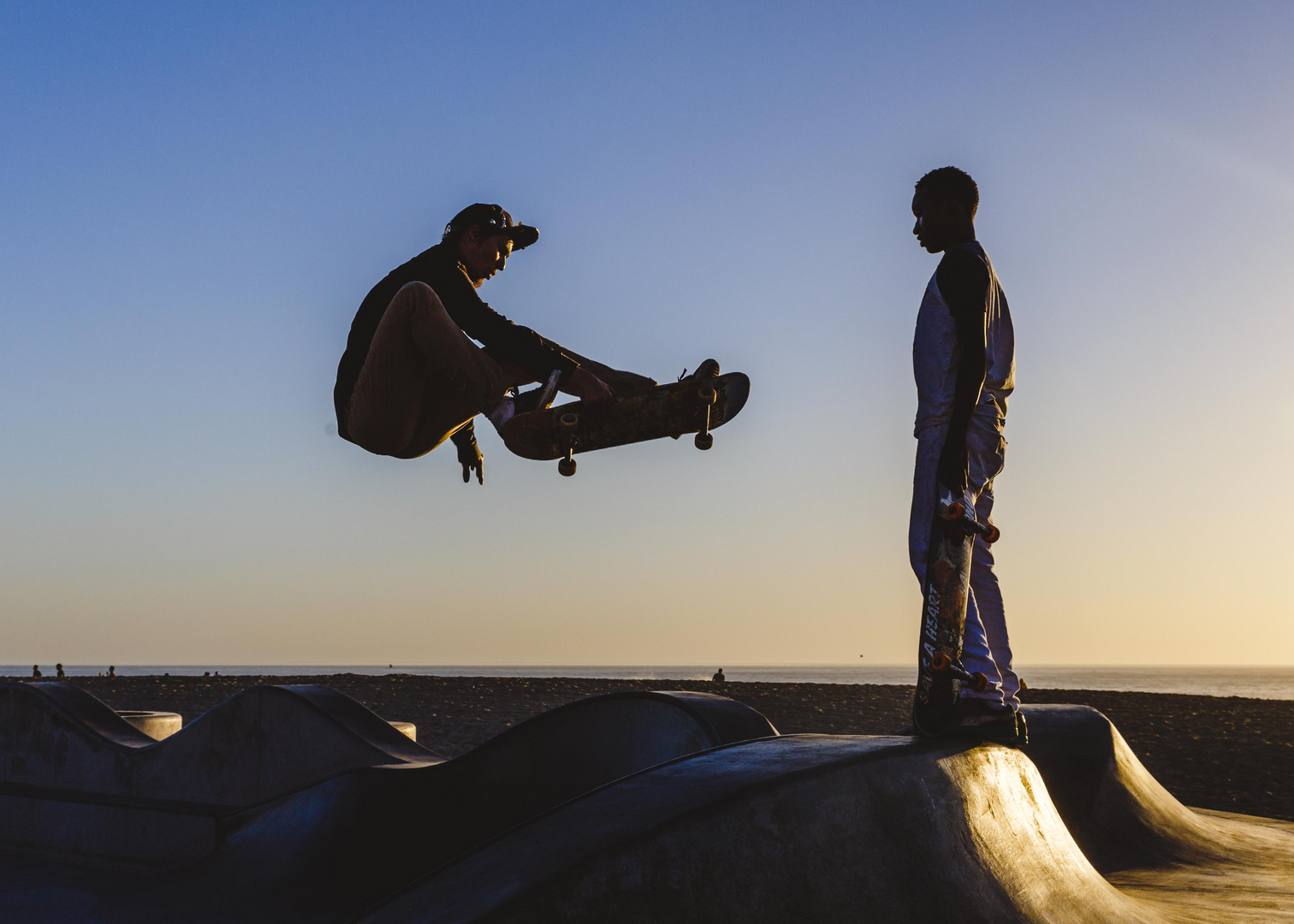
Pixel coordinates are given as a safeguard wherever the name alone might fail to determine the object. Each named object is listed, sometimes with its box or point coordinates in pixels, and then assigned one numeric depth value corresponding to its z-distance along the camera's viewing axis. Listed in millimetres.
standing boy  3850
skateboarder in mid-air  5254
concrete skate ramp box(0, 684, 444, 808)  8188
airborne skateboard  5715
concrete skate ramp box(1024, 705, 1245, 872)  7039
